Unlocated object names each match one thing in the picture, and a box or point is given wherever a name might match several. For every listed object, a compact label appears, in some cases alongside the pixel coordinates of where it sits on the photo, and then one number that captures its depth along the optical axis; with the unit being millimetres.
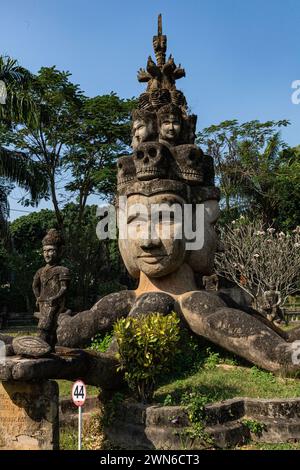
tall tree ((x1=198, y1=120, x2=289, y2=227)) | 27881
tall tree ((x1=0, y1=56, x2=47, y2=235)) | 16266
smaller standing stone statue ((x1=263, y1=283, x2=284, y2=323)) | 18403
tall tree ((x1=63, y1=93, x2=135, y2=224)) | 21938
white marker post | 5562
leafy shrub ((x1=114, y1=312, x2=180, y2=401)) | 6551
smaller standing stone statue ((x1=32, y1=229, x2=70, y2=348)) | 6609
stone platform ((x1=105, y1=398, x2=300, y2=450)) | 6145
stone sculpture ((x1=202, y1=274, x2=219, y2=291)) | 12071
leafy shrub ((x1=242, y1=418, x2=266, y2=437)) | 6457
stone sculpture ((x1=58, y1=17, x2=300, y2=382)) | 8562
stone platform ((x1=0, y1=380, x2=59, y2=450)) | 5660
